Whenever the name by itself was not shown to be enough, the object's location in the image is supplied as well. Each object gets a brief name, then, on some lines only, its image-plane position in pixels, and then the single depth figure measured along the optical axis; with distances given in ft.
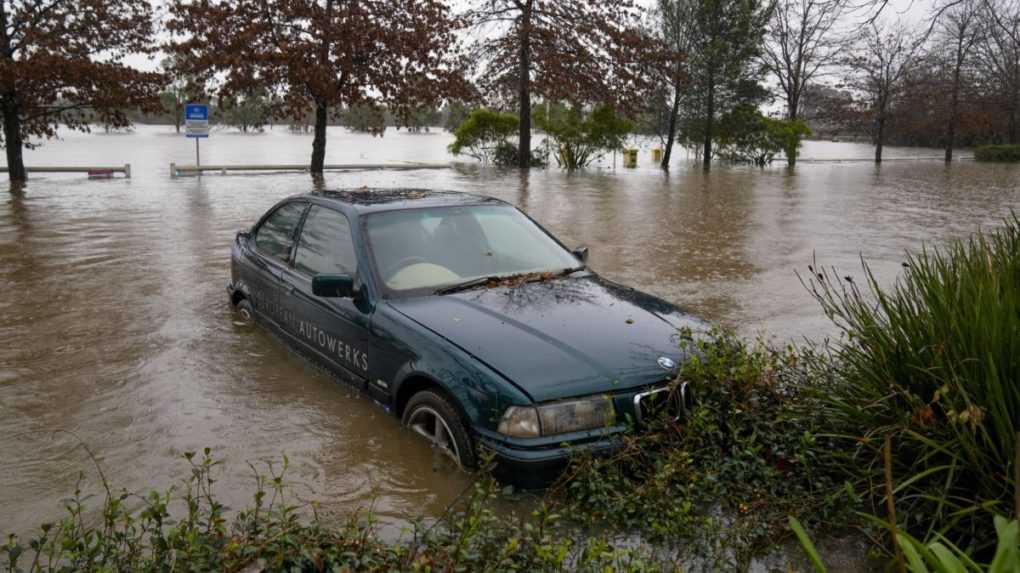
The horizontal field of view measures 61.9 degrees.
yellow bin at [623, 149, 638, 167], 124.36
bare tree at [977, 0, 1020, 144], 154.51
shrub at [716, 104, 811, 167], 127.13
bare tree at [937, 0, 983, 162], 141.28
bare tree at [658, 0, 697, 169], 119.03
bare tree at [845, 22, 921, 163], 151.84
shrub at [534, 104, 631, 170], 112.47
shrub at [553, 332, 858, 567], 11.78
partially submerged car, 13.12
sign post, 87.40
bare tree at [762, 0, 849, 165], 149.07
